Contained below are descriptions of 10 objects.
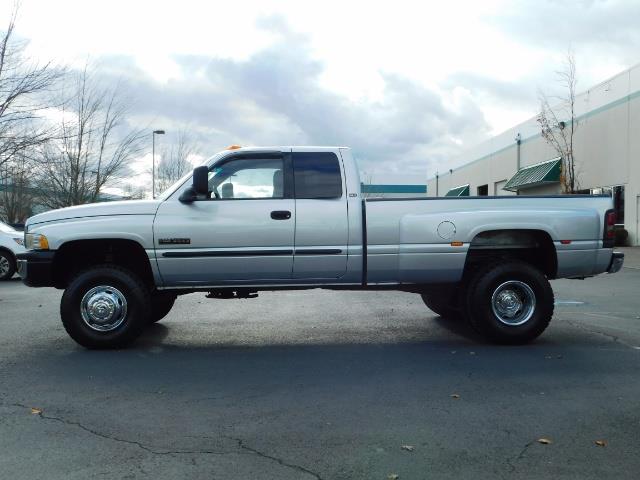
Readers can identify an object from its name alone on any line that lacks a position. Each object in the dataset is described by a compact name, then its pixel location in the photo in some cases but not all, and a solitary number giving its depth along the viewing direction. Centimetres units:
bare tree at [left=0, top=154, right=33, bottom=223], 1881
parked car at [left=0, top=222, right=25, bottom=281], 1480
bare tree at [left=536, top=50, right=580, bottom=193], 2953
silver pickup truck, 667
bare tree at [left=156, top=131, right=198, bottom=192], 3456
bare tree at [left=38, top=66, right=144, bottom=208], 2391
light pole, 3103
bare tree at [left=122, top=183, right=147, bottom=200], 2779
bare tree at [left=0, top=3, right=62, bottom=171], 1644
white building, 2580
